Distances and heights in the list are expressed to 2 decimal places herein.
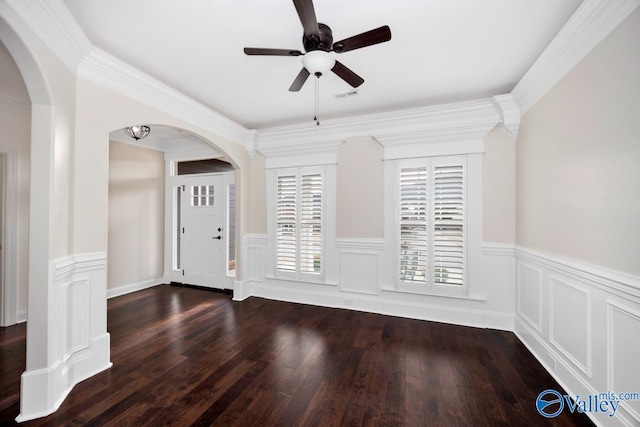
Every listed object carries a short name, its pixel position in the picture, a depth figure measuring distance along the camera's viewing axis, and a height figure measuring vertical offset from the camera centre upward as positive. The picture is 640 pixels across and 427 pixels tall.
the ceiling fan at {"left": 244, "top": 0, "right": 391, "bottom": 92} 1.54 +1.11
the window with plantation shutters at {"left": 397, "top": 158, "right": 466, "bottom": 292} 3.24 -0.11
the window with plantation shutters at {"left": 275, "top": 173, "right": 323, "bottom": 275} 3.91 -0.12
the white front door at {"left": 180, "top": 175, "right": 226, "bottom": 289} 4.64 -0.30
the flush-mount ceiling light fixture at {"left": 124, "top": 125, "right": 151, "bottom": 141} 3.57 +1.17
